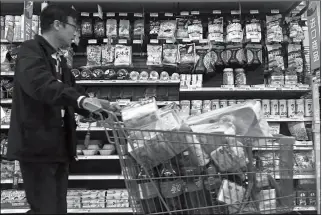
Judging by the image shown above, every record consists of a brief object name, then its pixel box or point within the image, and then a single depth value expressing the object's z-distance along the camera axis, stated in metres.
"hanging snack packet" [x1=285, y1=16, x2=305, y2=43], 3.98
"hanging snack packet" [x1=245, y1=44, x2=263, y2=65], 3.97
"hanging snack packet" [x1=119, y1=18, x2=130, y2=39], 4.06
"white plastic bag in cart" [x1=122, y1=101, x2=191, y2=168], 1.60
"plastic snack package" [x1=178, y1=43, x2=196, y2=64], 3.99
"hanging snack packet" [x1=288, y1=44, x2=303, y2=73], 3.98
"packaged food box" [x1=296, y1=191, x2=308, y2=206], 3.68
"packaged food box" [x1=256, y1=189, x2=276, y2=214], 1.64
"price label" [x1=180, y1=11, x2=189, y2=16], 4.14
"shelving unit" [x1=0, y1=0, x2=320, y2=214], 3.73
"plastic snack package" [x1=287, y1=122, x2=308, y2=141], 3.85
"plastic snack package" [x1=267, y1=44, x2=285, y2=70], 4.00
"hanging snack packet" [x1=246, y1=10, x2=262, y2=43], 3.97
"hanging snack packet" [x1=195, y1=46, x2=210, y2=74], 3.99
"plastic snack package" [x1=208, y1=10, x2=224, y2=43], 4.02
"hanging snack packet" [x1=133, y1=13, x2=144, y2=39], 4.07
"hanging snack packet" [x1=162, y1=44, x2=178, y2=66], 4.01
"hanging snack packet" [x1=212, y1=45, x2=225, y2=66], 4.01
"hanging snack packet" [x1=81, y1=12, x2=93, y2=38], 4.06
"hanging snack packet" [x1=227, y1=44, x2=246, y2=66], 3.96
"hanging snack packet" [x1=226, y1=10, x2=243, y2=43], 3.97
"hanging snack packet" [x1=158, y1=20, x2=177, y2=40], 4.04
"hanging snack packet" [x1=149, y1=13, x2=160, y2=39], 4.11
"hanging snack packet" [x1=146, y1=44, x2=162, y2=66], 4.01
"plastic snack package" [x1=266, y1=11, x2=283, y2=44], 3.97
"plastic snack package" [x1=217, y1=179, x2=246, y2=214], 1.61
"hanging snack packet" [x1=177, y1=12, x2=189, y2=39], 4.09
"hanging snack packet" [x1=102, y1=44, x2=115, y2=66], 4.02
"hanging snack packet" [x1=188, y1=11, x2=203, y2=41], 4.02
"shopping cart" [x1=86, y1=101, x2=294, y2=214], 1.61
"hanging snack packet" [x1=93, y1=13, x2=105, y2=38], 4.07
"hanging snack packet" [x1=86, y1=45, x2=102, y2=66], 4.04
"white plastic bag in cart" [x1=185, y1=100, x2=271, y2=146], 1.68
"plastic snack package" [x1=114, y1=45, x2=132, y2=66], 3.99
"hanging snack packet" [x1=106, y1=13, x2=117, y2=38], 4.05
